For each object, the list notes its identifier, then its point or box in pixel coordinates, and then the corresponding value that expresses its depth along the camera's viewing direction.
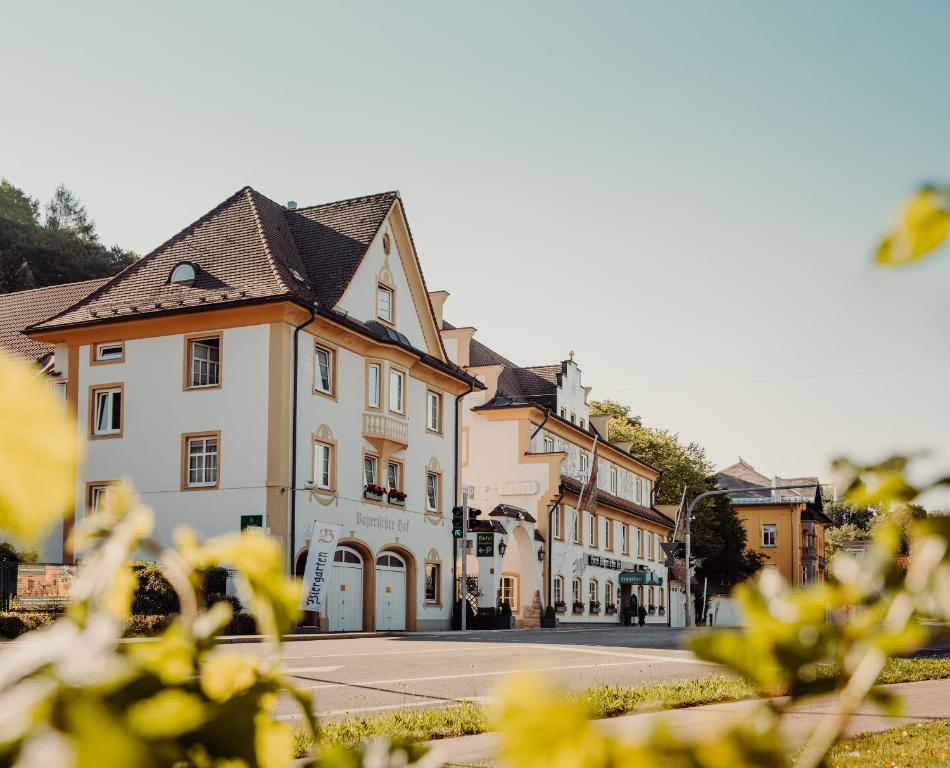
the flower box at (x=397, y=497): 36.03
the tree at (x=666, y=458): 74.75
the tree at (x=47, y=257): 63.61
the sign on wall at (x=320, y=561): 30.06
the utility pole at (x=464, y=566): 37.81
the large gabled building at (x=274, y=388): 31.80
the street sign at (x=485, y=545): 41.12
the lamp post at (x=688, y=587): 47.98
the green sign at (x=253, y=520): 30.82
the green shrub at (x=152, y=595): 25.19
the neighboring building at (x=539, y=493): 46.34
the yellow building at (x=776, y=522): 92.94
